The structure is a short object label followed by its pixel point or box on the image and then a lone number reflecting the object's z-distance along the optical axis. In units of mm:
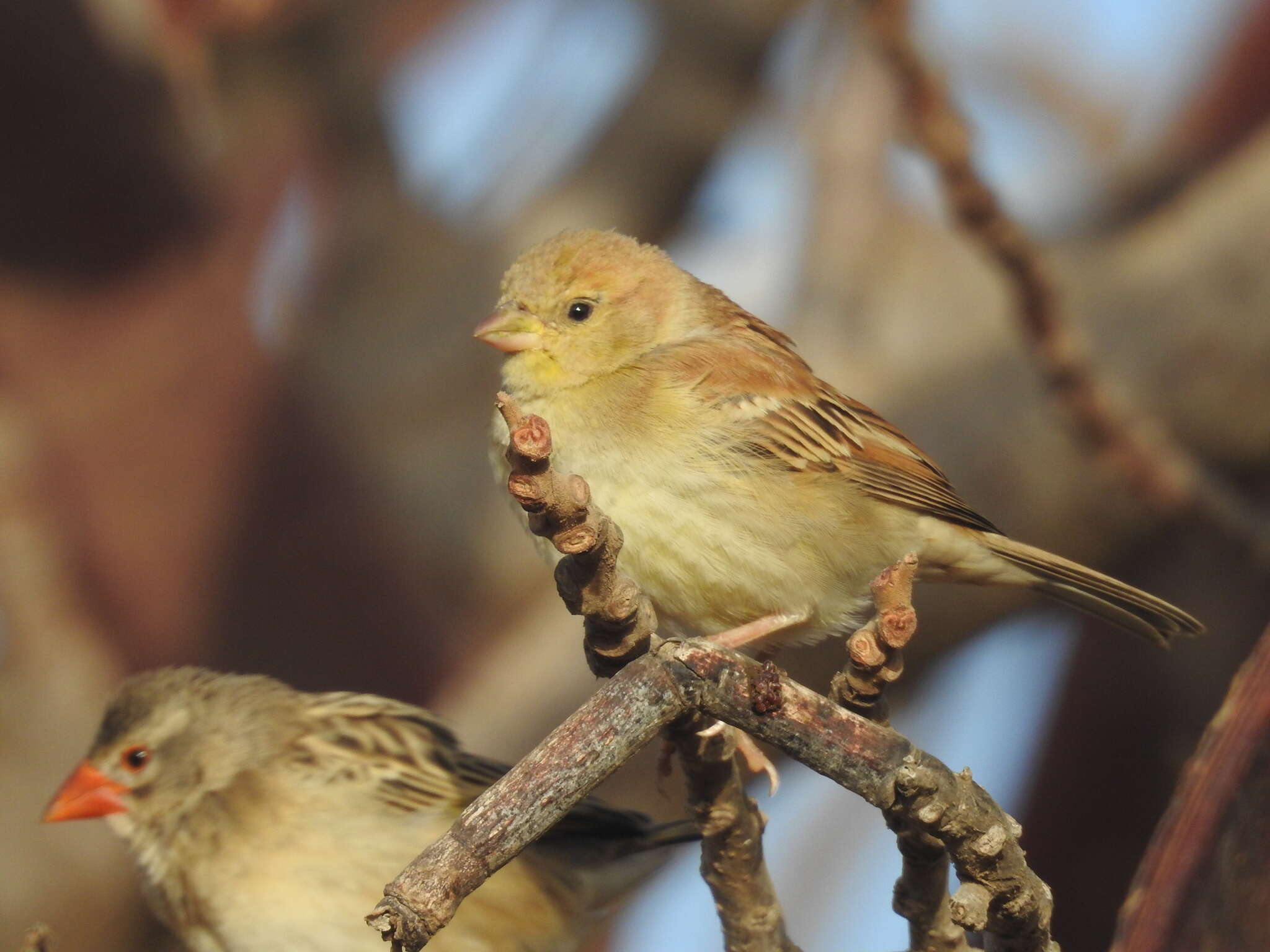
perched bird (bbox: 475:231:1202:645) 7238
